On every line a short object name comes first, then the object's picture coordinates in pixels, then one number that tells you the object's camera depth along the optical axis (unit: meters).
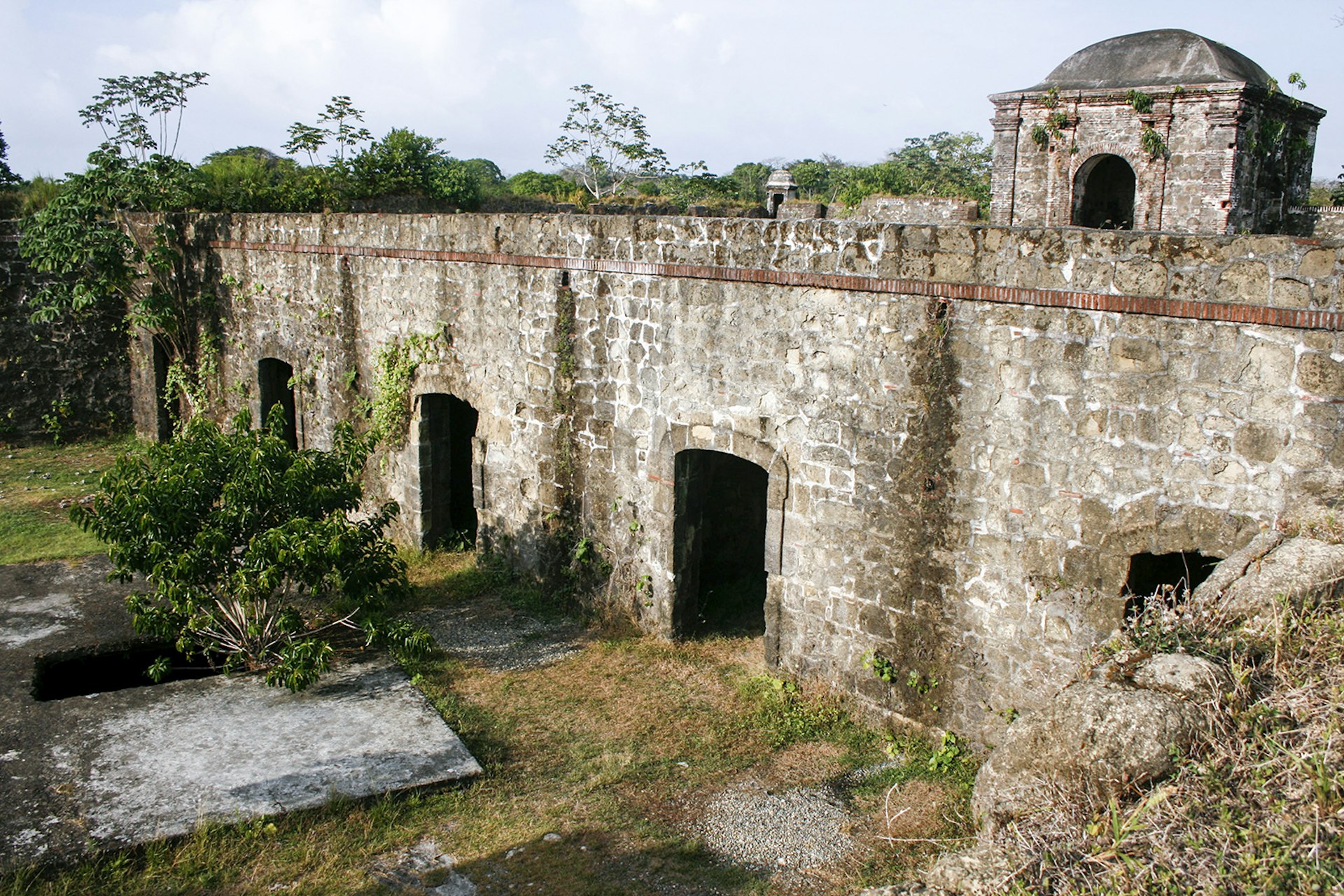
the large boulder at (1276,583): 4.41
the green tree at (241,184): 14.16
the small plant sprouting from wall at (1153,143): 18.09
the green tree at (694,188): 24.55
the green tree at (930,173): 29.77
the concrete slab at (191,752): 5.62
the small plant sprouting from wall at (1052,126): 19.20
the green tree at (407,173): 15.09
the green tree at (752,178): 38.19
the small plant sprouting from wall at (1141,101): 18.11
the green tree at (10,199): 14.85
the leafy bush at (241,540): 7.04
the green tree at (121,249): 13.48
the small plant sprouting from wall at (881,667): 7.07
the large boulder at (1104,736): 3.63
